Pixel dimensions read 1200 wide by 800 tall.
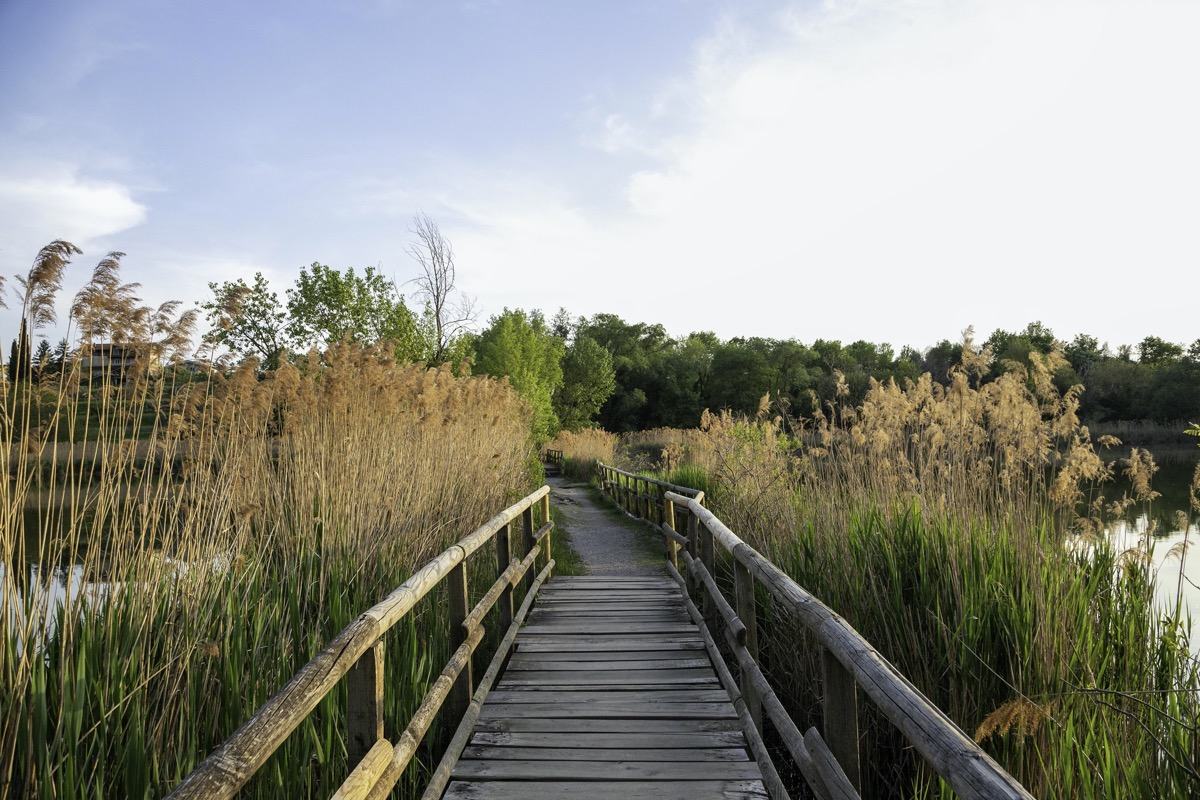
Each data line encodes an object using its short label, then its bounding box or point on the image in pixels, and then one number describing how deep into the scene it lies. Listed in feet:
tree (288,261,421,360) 82.43
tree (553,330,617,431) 171.42
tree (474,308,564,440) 94.94
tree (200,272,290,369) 91.76
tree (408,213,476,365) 77.92
